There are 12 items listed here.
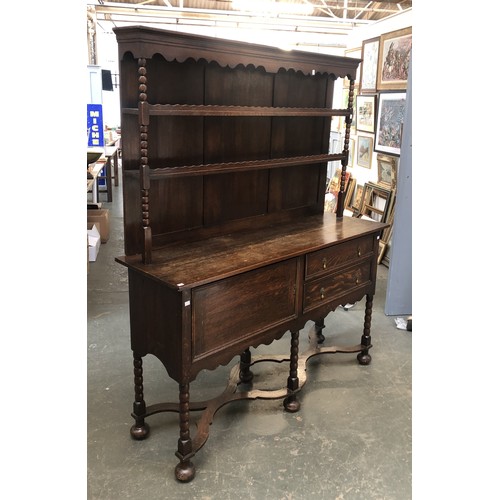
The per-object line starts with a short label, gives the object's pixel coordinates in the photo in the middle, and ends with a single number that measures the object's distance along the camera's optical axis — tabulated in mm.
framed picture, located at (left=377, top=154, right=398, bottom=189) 5555
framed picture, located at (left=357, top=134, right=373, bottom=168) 6074
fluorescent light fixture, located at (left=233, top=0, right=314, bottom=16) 7000
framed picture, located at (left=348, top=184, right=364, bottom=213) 6277
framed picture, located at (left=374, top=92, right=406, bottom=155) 5285
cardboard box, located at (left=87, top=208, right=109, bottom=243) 5891
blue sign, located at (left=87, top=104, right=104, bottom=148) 7387
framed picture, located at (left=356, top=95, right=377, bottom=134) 5883
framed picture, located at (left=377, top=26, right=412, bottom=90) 5133
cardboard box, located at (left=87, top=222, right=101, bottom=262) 5367
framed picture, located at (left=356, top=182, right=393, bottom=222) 5633
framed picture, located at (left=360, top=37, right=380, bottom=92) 5766
